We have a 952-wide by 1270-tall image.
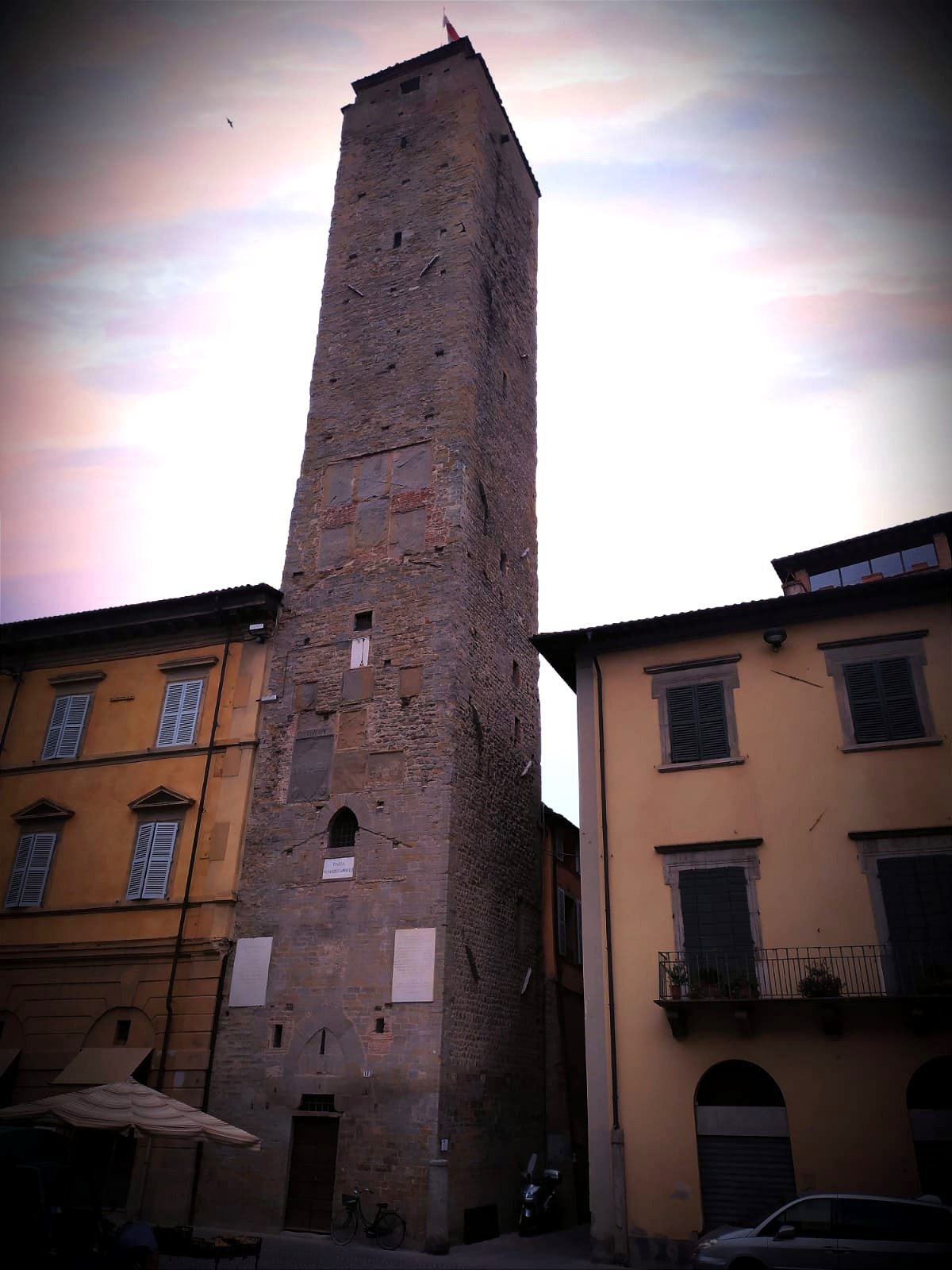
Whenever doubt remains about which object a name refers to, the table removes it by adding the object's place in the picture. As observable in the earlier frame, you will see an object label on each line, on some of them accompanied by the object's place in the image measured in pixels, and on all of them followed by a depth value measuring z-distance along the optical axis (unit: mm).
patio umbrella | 13406
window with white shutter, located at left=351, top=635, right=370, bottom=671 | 21188
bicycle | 15773
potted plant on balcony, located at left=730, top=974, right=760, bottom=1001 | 14727
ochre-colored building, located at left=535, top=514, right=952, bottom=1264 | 14125
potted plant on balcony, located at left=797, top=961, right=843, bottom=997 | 14242
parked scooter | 17750
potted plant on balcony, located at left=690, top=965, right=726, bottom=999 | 14953
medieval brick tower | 17156
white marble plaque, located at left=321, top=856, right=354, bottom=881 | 19053
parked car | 11000
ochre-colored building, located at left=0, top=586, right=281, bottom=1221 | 18875
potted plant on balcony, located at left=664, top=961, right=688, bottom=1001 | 15117
